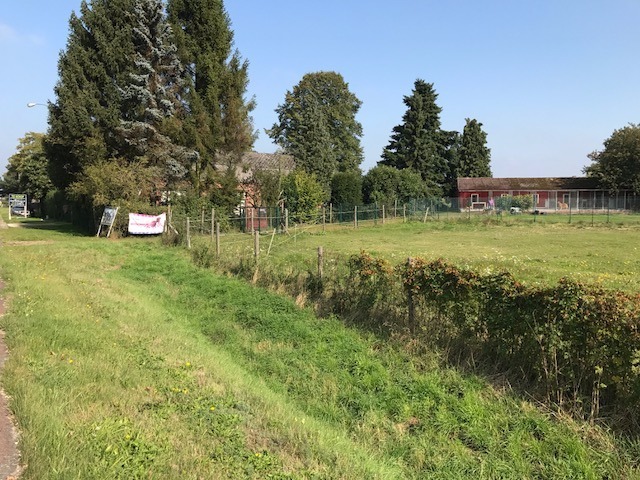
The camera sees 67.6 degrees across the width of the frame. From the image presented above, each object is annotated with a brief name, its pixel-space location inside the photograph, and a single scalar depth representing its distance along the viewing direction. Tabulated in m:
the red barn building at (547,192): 56.15
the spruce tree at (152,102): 27.72
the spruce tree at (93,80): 27.30
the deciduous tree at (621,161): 53.56
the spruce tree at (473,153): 70.69
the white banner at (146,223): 24.45
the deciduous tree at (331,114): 64.88
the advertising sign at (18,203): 55.12
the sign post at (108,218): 24.84
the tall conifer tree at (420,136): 63.78
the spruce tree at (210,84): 29.20
